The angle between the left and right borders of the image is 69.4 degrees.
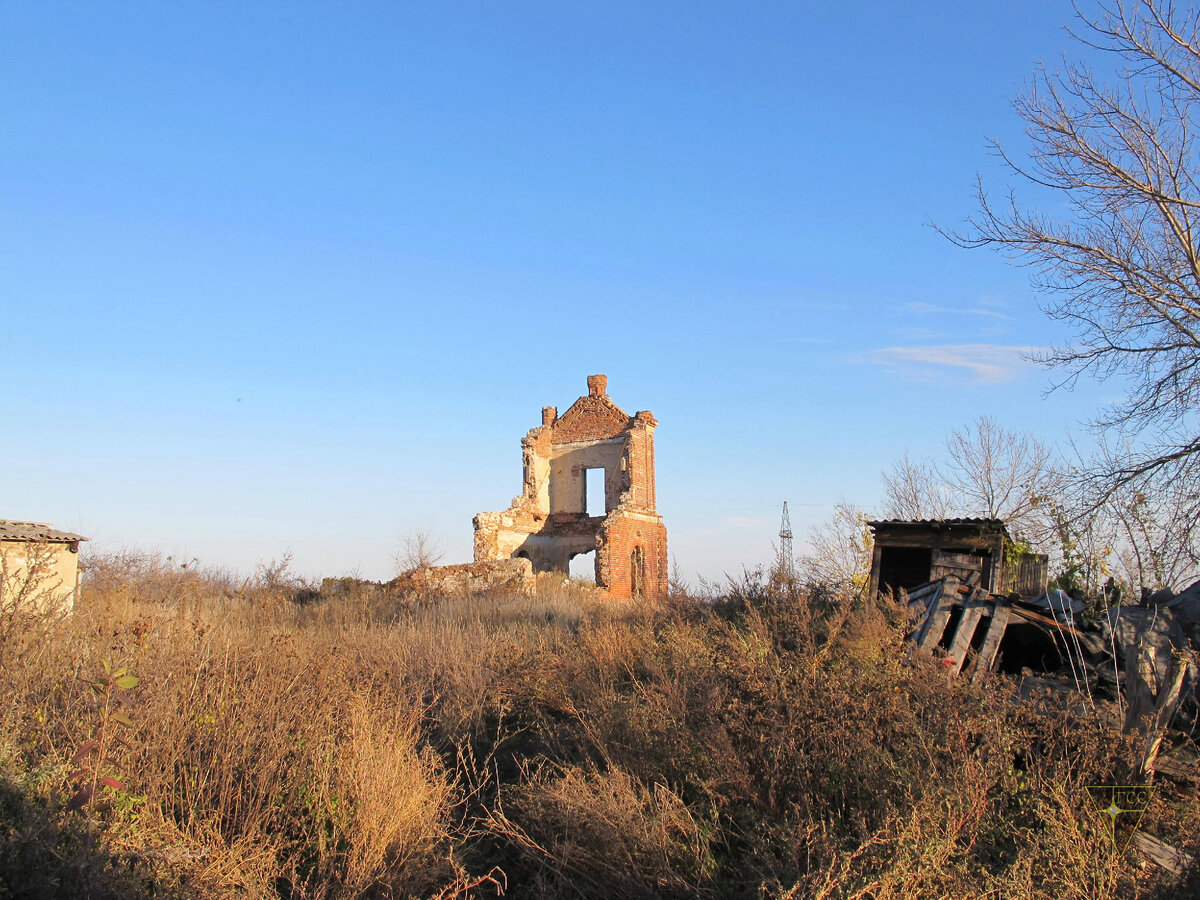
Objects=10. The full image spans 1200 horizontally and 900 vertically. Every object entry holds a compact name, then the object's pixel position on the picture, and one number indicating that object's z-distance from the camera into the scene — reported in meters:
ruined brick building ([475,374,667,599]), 23.95
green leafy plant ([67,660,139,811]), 4.02
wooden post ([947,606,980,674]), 7.70
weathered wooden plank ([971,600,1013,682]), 7.61
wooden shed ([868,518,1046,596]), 11.65
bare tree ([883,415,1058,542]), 23.84
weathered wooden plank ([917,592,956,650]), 7.89
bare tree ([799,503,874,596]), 21.17
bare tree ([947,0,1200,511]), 12.71
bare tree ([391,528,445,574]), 19.66
